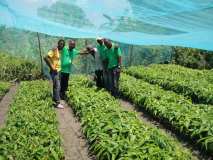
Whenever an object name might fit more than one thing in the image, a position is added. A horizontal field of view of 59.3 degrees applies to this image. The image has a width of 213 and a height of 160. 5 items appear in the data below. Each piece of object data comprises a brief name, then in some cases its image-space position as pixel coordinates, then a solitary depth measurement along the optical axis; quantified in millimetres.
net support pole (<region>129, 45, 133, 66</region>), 9533
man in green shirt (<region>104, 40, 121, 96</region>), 5522
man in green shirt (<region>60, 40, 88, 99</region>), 5382
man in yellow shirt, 5081
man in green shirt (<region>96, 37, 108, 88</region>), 5630
